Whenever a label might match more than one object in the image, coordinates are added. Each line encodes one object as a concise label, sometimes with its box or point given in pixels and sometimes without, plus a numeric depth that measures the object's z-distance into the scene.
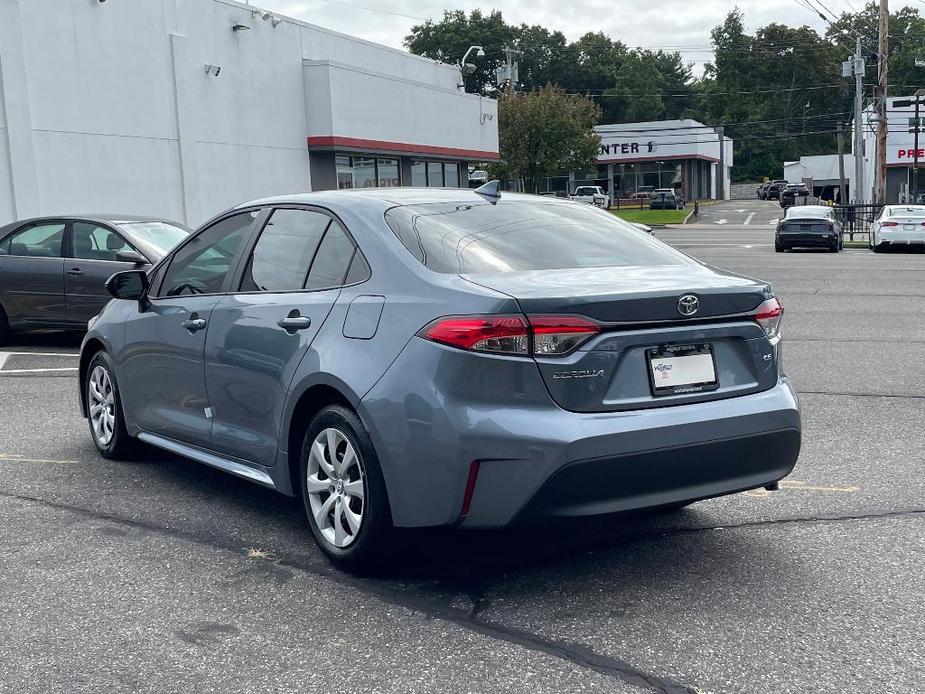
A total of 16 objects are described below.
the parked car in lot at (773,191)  90.56
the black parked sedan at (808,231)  30.80
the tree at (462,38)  106.75
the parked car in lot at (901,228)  30.23
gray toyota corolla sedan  4.15
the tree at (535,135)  55.56
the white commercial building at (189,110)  20.28
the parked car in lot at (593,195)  68.62
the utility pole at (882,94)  44.47
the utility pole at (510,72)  57.73
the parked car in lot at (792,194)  76.75
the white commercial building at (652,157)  81.38
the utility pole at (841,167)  70.75
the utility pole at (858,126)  50.44
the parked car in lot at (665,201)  71.69
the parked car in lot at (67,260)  11.89
